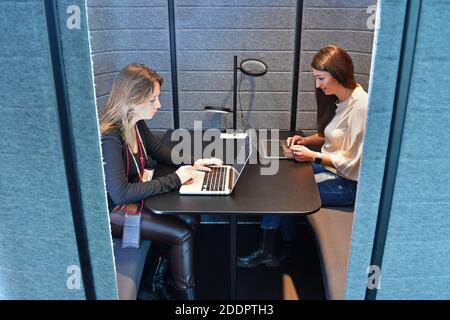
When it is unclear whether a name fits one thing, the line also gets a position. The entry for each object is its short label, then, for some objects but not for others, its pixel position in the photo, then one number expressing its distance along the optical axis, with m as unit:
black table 1.64
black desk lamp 2.25
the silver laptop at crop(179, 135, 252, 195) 1.74
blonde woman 1.72
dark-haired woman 1.96
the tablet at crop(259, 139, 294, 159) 2.11
